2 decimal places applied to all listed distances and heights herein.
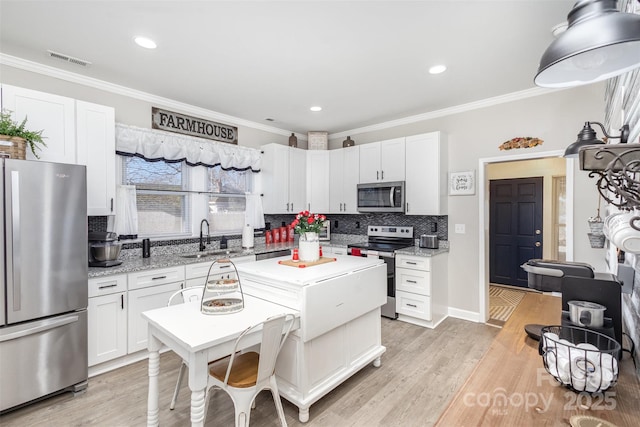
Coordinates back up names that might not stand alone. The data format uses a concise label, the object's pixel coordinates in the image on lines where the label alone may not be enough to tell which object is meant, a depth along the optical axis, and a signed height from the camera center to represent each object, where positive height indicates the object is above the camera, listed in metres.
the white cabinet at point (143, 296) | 2.84 -0.79
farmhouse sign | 3.62 +1.09
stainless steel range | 4.05 -0.49
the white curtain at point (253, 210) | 4.53 +0.03
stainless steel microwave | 4.21 +0.21
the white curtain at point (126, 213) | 3.25 -0.01
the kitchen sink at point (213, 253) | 3.66 -0.50
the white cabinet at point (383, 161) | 4.28 +0.73
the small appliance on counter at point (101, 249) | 2.81 -0.34
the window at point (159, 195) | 3.48 +0.21
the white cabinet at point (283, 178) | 4.64 +0.52
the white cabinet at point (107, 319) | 2.60 -0.92
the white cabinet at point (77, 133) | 2.51 +0.71
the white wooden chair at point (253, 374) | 1.69 -0.98
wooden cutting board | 2.52 -0.43
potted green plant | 2.16 +0.55
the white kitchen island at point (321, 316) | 2.08 -0.76
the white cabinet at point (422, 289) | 3.74 -0.97
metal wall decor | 0.67 +0.12
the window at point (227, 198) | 4.20 +0.20
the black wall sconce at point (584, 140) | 1.75 +0.41
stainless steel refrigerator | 2.11 -0.49
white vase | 2.64 -0.30
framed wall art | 3.90 +0.36
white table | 1.52 -0.65
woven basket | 2.15 +0.46
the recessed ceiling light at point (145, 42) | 2.37 +1.32
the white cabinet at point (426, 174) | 3.95 +0.49
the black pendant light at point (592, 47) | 0.71 +0.43
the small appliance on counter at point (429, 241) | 4.11 -0.39
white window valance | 3.29 +0.76
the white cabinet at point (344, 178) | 4.79 +0.53
